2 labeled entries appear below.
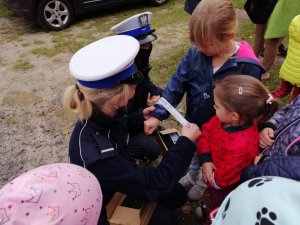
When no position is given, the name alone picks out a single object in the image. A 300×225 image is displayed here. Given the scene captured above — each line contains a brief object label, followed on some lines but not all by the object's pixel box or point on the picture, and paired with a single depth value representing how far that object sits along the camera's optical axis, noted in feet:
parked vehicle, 18.98
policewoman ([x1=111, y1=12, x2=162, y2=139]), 8.54
